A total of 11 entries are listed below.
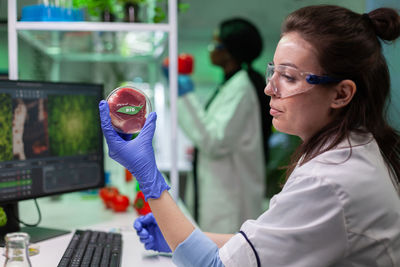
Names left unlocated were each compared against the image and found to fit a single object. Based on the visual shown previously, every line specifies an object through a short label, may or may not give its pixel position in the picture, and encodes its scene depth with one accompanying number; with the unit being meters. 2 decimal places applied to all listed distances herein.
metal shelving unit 1.53
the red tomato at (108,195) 1.89
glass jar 0.77
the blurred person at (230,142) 2.61
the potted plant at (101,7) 1.85
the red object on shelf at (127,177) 2.31
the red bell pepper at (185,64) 2.64
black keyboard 1.11
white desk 1.23
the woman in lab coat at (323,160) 0.88
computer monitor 1.36
